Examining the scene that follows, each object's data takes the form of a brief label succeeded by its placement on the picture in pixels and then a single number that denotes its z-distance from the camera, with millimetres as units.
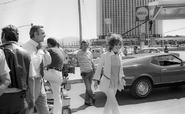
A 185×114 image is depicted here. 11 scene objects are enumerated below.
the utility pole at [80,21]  18703
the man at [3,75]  2176
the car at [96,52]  26081
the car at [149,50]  19662
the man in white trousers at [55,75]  3914
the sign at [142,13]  21219
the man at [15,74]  2309
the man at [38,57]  3148
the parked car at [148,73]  5941
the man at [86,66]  5605
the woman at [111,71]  3977
